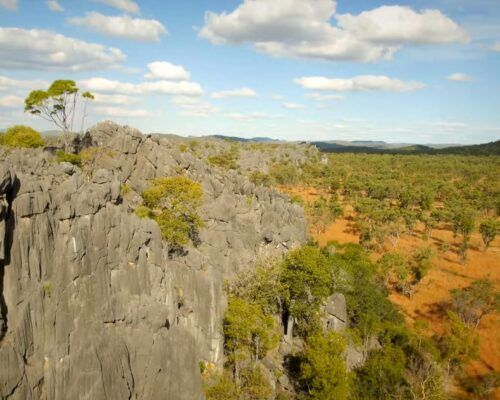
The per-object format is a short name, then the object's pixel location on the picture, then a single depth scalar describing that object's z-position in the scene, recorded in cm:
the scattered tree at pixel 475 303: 6070
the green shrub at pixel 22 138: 6023
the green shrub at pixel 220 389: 3653
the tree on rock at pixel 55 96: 6238
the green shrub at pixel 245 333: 4141
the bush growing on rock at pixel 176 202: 4838
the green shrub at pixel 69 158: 5255
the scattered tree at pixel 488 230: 10025
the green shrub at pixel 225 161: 15102
